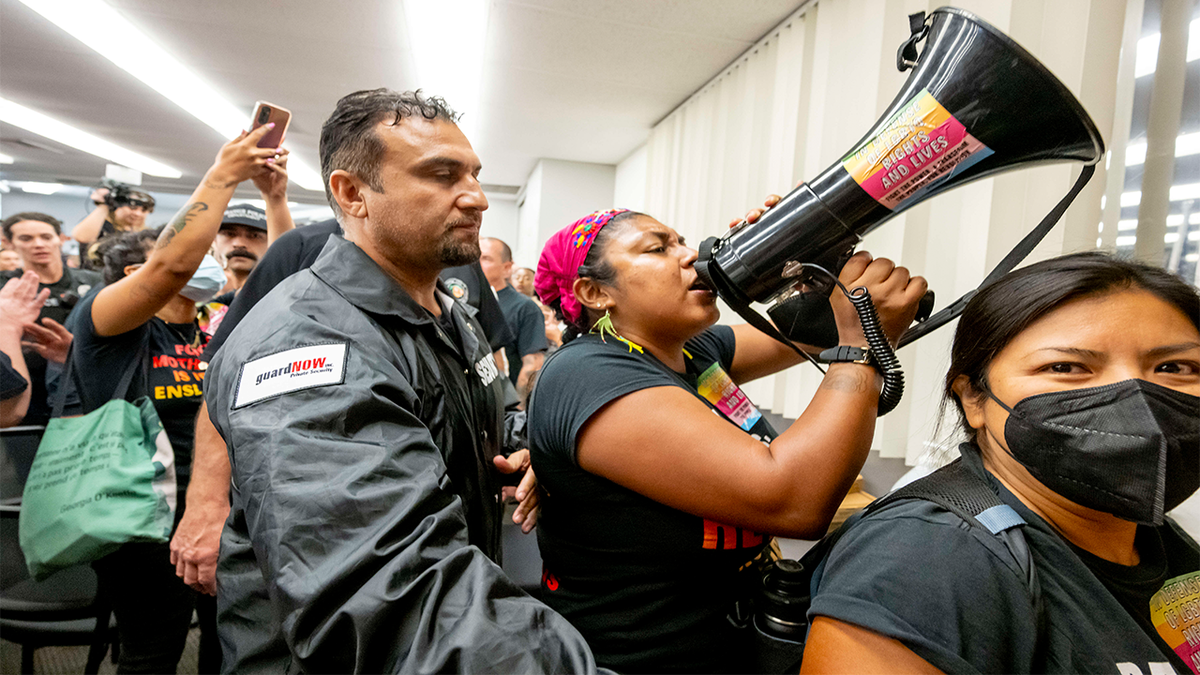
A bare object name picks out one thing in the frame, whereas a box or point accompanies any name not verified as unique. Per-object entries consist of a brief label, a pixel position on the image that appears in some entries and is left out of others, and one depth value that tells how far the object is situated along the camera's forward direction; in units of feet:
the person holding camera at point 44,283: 6.56
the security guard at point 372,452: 2.19
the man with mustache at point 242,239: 7.50
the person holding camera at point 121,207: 12.05
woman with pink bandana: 2.88
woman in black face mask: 2.23
